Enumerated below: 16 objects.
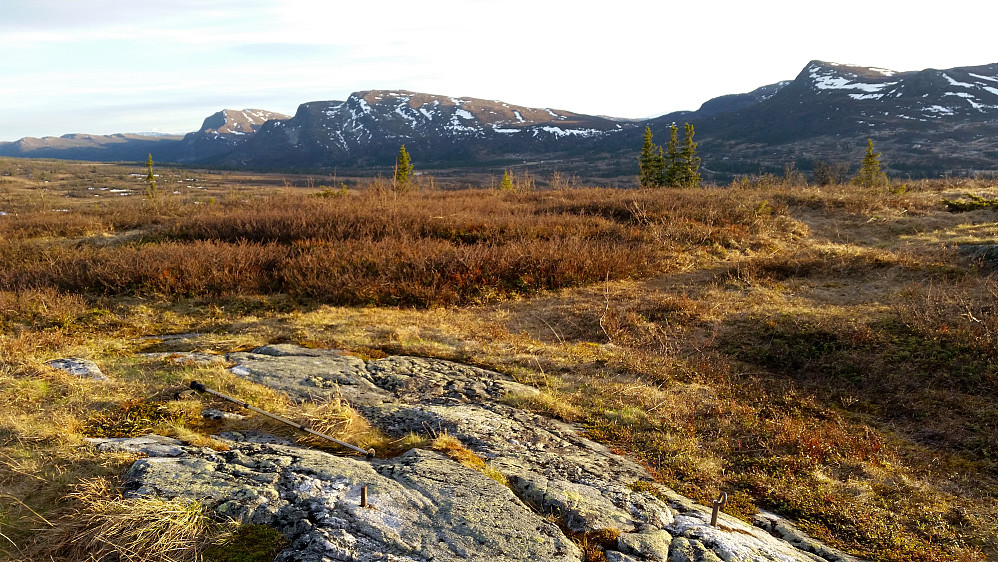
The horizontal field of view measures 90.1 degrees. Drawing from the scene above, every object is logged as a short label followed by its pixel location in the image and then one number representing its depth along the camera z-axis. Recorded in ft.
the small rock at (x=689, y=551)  9.29
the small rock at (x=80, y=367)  15.89
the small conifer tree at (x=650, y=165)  130.93
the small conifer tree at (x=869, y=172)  95.96
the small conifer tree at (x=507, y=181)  108.80
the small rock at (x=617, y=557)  9.11
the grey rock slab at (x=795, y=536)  10.68
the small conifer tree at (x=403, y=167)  114.62
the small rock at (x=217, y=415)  13.47
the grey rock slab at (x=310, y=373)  16.39
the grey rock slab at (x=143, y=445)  10.54
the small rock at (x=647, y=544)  9.39
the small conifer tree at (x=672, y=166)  127.44
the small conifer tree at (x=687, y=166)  126.41
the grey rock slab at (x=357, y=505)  8.50
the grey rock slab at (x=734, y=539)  9.57
